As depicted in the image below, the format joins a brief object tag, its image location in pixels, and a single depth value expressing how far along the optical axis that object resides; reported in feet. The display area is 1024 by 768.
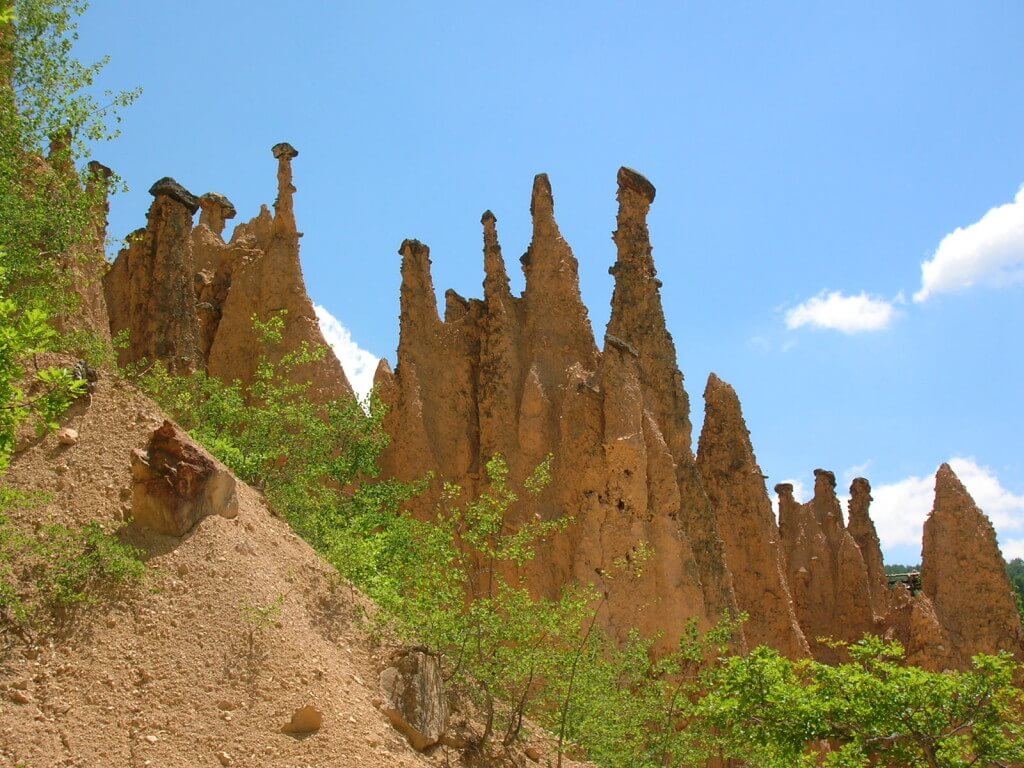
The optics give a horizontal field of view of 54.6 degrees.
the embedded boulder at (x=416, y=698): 34.06
